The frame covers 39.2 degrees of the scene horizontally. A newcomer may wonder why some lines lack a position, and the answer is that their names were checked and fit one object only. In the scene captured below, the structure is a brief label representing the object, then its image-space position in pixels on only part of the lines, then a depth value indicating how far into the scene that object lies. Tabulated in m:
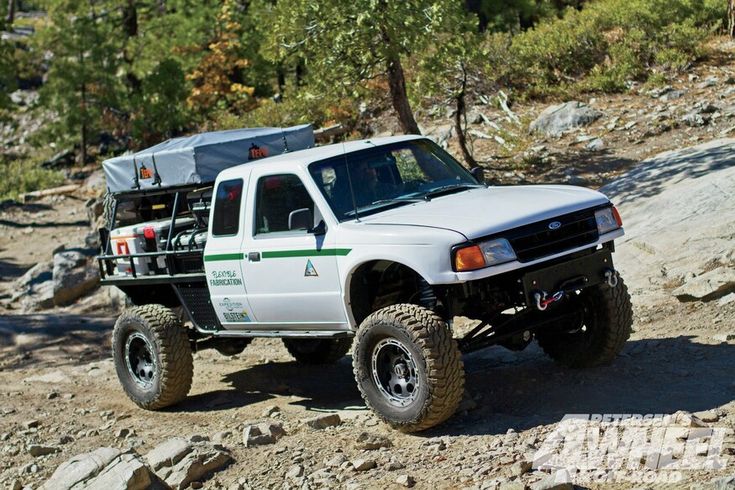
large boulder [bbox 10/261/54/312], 16.19
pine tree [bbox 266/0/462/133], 14.12
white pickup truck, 6.82
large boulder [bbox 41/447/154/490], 6.47
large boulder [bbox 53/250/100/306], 16.20
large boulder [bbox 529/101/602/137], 17.33
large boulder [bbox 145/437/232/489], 6.77
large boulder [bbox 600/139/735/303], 9.77
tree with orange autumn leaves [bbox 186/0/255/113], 25.31
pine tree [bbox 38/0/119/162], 26.81
